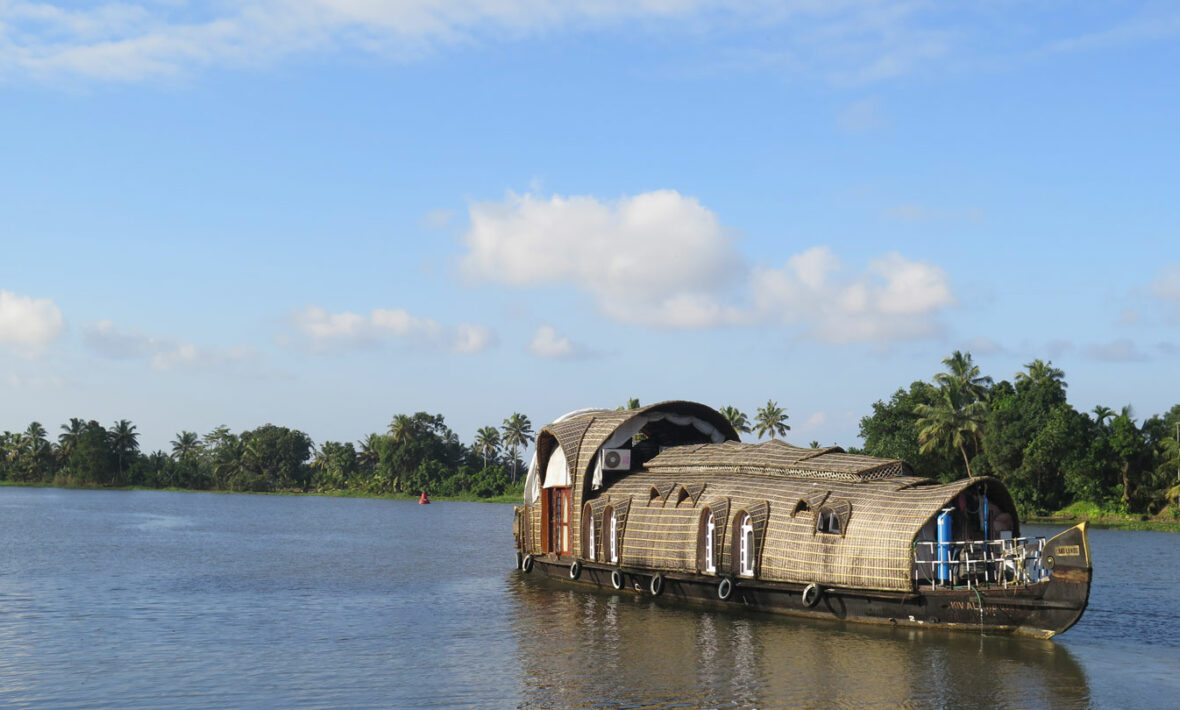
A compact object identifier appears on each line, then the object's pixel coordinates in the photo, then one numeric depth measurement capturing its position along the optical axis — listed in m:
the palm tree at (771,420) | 99.31
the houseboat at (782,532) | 22.81
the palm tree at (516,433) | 124.44
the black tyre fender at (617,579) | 30.91
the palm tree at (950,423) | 66.50
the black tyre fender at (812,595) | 24.77
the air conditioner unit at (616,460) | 32.34
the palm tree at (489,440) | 125.31
